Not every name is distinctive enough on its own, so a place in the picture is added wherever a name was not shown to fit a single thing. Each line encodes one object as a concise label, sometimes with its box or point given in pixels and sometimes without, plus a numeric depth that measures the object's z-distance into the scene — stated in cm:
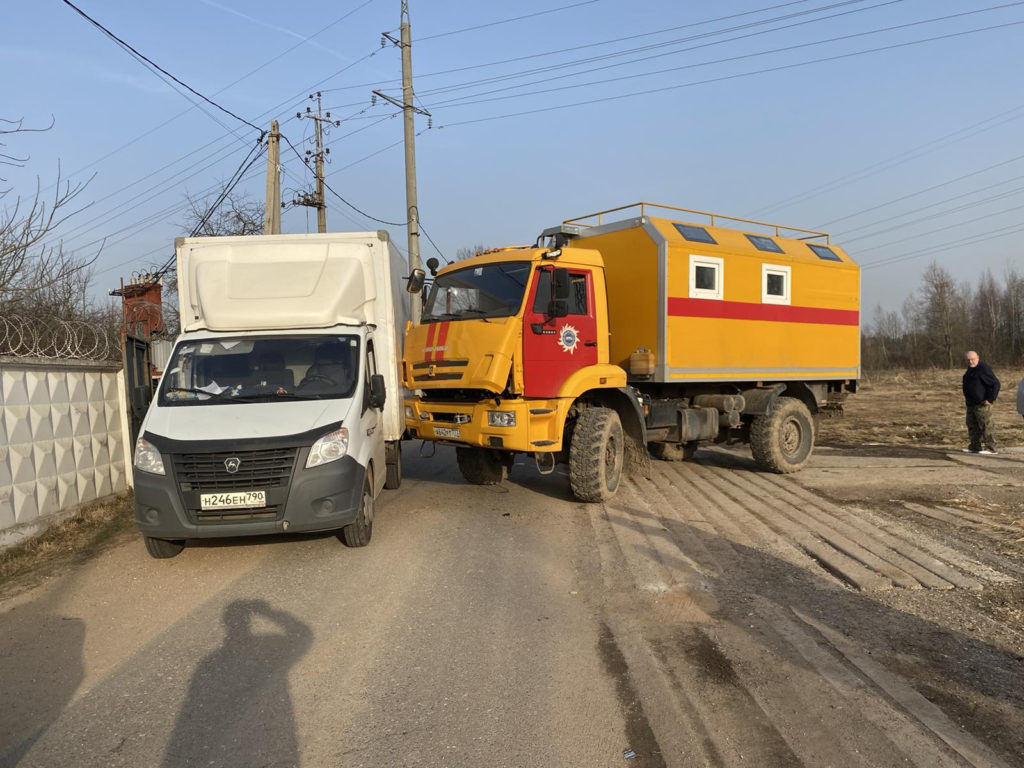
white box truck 586
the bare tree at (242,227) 2544
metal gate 911
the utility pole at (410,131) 1819
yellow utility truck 798
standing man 1212
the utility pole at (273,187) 1686
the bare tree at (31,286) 779
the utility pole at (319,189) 2800
